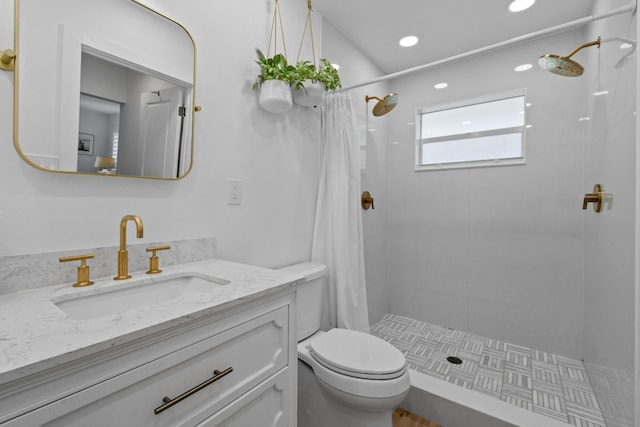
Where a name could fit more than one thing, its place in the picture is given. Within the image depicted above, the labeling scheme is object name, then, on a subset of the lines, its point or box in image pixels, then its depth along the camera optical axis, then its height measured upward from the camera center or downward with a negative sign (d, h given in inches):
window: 94.0 +30.4
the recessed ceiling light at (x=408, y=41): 93.4 +57.8
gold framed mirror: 35.2 +17.1
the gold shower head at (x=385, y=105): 79.7 +31.9
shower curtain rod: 45.9 +35.1
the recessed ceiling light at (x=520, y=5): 75.0 +56.5
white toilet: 47.6 -26.4
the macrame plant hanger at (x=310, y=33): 74.5 +47.9
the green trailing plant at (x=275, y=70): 60.7 +30.7
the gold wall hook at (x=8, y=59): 33.2 +17.0
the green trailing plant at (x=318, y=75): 64.1 +31.8
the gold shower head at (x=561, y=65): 57.1 +31.5
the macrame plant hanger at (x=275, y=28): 66.3 +43.0
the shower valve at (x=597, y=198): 62.3 +5.7
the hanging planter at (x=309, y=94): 65.9 +28.2
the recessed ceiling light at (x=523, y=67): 91.0 +48.5
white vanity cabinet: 21.0 -15.1
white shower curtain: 72.5 -0.8
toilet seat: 47.1 -26.6
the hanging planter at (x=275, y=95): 60.1 +24.8
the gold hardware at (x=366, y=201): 99.1 +5.8
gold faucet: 39.2 -5.8
